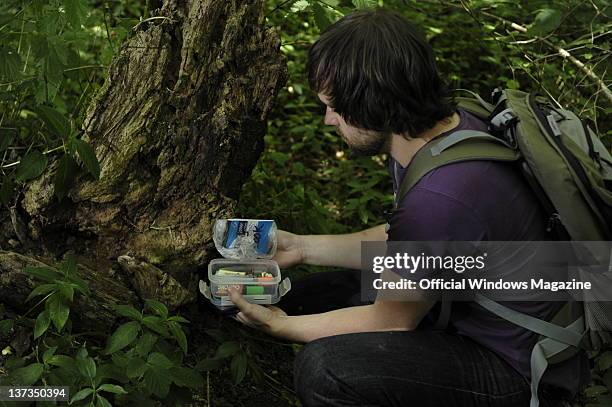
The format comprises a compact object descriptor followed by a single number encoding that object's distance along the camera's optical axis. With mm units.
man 2141
